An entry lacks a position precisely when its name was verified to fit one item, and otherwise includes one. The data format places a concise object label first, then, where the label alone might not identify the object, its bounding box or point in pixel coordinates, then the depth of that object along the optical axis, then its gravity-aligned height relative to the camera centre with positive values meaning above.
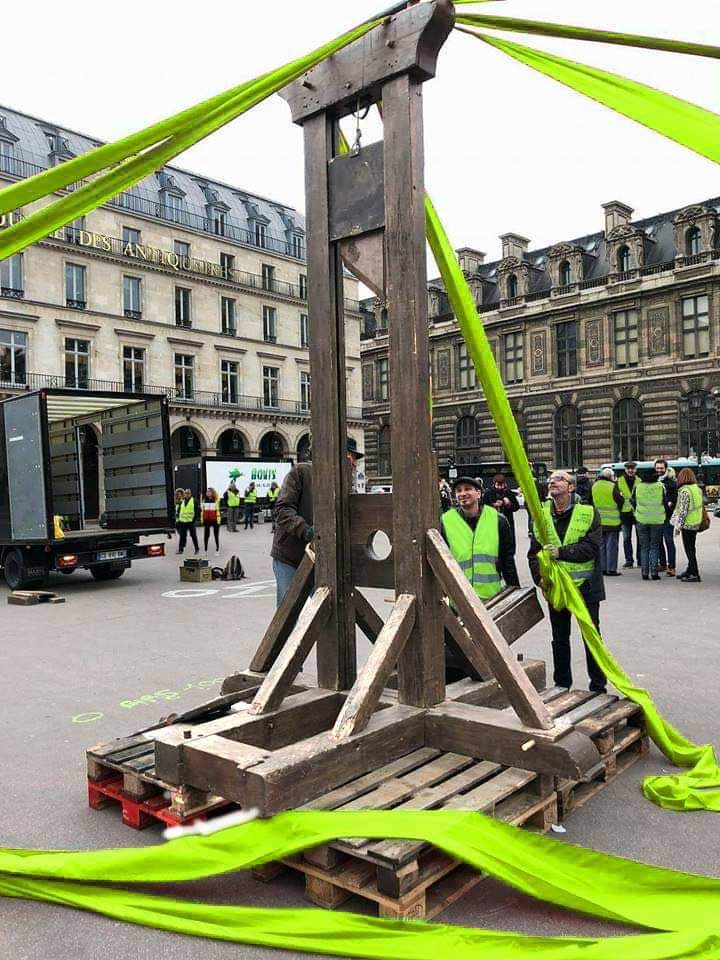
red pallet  3.79 -1.75
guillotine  3.69 -0.66
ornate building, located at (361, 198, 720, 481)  43.03 +6.60
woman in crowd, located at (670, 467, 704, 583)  12.48 -1.02
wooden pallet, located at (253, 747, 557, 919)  2.99 -1.59
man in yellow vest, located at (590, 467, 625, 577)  13.55 -1.03
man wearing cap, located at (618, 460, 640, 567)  14.54 -1.02
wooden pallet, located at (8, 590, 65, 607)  12.17 -2.04
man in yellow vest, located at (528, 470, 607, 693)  5.82 -0.74
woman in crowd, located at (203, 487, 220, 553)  20.05 -1.27
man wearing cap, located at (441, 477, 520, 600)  6.05 -0.68
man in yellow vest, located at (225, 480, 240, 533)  26.02 -1.35
